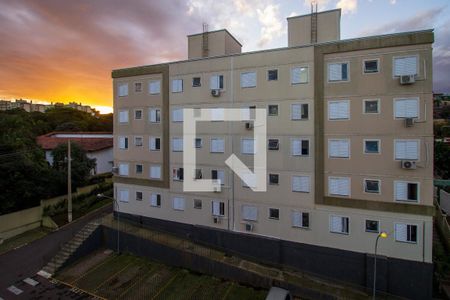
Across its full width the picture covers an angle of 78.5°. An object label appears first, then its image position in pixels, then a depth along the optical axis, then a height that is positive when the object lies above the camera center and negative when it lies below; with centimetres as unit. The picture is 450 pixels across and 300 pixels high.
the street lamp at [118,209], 2508 -585
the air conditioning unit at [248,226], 2020 -584
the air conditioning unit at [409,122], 1580 +145
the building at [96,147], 3919 +3
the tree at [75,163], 3161 -184
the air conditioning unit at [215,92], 2091 +418
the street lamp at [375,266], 1560 -692
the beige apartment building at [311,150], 1609 -17
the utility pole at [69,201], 2692 -541
